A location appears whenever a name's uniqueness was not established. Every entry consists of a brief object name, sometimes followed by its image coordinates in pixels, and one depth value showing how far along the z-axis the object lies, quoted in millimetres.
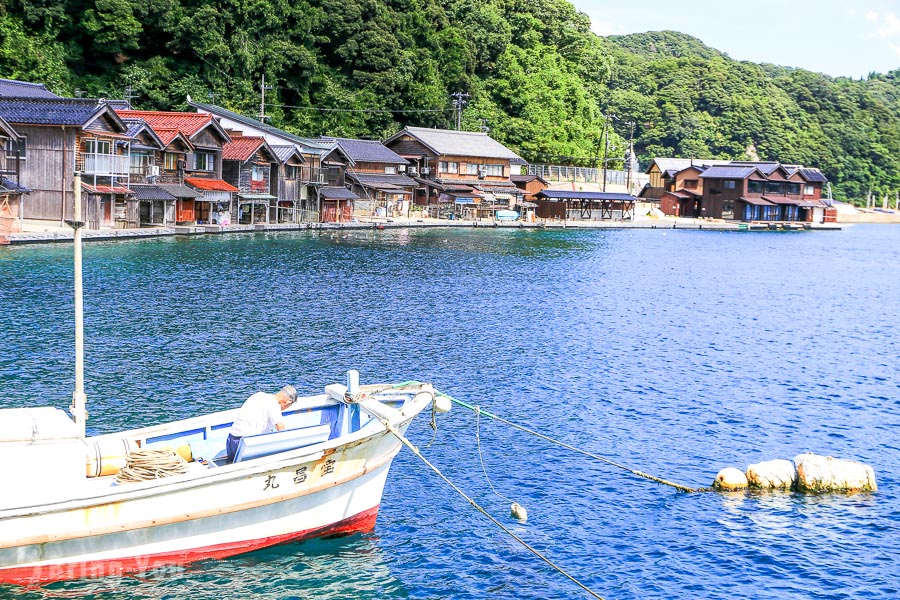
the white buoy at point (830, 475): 19359
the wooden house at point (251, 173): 68250
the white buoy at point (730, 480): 19344
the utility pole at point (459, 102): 100375
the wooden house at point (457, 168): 93062
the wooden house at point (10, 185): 49562
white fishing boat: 13367
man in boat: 15242
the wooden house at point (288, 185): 72312
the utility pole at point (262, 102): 79362
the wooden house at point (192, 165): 61812
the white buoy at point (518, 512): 17578
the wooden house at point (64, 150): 52344
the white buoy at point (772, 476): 19422
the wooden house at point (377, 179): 85438
